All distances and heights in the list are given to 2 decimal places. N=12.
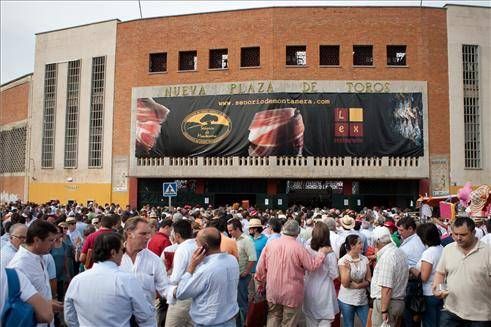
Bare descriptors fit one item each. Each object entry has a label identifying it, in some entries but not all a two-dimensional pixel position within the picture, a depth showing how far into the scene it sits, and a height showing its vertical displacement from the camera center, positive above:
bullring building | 28.91 +5.21
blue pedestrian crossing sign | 19.34 +0.15
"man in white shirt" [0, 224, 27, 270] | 5.76 -0.57
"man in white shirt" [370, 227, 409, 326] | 5.91 -1.07
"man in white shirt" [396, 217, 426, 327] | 6.41 -0.74
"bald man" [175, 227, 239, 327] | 4.83 -0.88
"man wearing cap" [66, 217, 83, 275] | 10.25 -0.95
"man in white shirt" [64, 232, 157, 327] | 3.77 -0.79
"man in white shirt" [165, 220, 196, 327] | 5.43 -0.79
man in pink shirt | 6.21 -1.01
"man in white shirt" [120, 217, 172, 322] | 5.21 -0.70
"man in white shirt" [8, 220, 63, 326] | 4.59 -0.58
